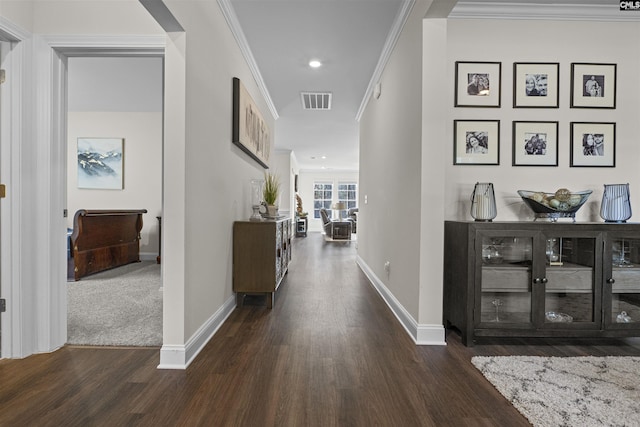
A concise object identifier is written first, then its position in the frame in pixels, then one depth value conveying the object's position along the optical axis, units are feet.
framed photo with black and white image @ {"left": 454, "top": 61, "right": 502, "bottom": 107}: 8.48
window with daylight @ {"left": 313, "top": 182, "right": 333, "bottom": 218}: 43.62
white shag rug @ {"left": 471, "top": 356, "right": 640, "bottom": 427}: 4.67
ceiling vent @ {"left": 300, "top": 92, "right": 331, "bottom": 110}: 15.15
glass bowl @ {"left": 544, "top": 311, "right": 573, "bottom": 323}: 7.30
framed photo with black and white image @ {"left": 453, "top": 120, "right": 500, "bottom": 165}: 8.45
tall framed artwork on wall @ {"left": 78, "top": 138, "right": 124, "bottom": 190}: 17.92
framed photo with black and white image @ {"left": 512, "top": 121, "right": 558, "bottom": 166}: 8.49
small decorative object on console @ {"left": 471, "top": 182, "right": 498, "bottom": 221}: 7.71
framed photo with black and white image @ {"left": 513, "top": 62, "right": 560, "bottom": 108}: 8.52
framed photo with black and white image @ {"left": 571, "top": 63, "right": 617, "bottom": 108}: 8.56
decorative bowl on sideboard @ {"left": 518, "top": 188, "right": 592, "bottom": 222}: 7.76
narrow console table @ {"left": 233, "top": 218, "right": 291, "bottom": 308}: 9.84
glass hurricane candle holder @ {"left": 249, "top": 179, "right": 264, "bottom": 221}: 12.00
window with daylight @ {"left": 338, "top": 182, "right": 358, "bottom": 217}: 43.68
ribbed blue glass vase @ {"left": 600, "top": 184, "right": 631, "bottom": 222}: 7.80
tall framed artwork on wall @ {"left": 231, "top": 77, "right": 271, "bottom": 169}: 9.66
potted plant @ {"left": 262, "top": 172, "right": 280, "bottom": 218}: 11.35
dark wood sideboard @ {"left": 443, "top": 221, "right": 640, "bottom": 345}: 7.22
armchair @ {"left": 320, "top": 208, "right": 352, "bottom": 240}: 30.71
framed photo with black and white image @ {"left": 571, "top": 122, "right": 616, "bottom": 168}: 8.54
